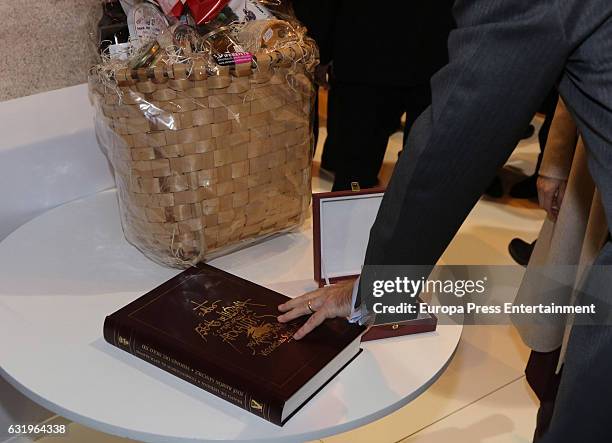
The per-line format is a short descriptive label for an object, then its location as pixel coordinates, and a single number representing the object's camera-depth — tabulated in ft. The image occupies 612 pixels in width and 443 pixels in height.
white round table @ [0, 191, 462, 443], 2.76
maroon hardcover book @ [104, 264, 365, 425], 2.79
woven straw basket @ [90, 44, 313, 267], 3.22
